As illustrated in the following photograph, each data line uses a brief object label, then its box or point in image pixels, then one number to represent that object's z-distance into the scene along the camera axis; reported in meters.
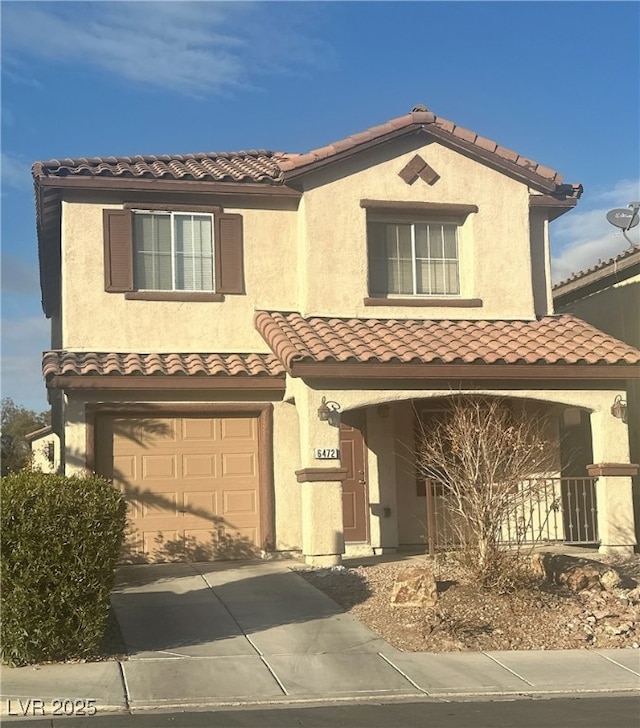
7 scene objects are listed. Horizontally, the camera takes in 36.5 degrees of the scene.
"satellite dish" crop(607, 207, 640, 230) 19.61
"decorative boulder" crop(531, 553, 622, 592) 11.61
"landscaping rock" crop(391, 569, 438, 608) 10.89
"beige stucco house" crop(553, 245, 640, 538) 18.14
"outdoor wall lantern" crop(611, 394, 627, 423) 14.63
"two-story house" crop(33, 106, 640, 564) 14.21
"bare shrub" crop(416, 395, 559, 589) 11.20
